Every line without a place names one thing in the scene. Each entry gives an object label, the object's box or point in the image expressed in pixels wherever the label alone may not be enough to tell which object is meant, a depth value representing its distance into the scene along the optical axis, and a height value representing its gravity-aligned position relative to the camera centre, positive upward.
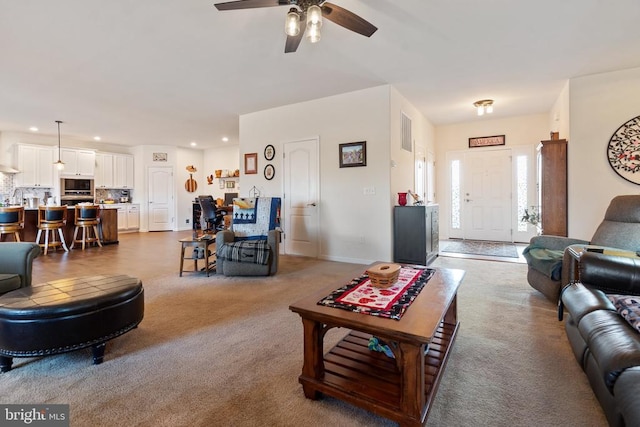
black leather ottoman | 1.68 -0.63
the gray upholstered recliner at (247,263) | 3.72 -0.66
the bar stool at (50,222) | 5.59 -0.19
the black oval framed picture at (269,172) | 5.48 +0.72
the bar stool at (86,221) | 6.02 -0.19
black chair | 6.98 -0.08
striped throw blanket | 3.69 -0.52
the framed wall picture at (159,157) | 9.14 +1.67
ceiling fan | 2.07 +1.46
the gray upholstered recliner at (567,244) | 2.63 -0.34
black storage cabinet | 4.25 -0.36
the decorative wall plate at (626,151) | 3.62 +0.70
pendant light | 6.98 +1.12
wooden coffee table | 1.23 -0.79
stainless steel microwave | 7.78 +0.72
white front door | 6.36 +0.30
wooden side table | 3.76 -0.42
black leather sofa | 1.06 -0.56
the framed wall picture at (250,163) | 5.66 +0.91
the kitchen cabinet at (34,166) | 7.08 +1.12
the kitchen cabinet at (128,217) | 8.66 -0.16
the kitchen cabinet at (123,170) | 8.76 +1.22
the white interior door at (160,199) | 9.12 +0.38
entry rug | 5.18 -0.74
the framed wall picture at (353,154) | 4.52 +0.87
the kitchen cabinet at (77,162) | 7.69 +1.31
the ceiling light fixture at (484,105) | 5.07 +1.79
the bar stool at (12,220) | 5.07 -0.13
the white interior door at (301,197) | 5.04 +0.22
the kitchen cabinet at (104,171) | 8.40 +1.16
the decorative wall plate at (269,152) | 5.43 +1.07
